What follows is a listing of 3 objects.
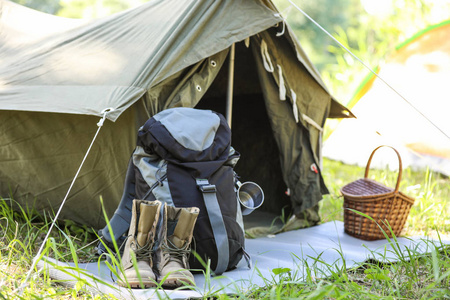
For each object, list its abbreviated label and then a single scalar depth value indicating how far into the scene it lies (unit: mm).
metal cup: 2359
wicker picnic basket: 2771
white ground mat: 1753
